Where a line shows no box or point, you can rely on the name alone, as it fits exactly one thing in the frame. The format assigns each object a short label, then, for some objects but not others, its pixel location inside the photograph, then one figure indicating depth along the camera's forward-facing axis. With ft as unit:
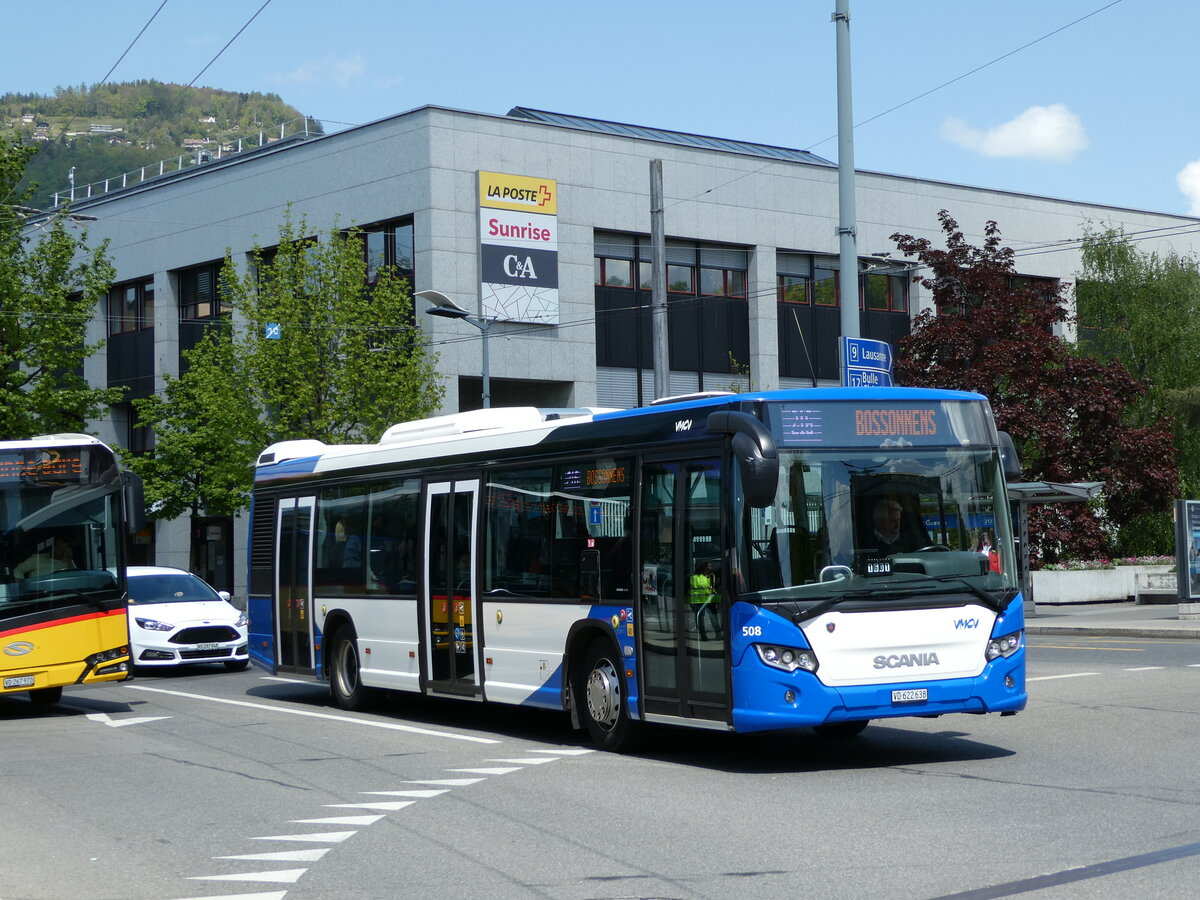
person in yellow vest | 37.47
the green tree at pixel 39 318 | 122.52
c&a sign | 136.36
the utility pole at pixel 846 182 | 67.00
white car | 75.36
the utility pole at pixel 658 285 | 87.45
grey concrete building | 136.98
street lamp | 104.01
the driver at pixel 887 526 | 36.63
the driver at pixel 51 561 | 55.36
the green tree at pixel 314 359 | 121.60
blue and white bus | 36.19
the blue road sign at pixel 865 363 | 64.59
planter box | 115.34
